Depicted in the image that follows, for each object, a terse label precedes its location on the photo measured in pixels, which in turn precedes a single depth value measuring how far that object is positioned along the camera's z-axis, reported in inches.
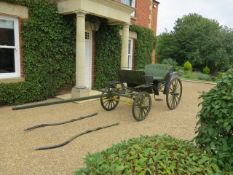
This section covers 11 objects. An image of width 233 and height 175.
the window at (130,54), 491.8
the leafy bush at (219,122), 92.2
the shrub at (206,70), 1035.6
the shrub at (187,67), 983.6
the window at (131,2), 490.8
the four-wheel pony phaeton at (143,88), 236.5
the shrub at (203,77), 782.5
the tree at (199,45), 1046.4
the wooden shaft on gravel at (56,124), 203.2
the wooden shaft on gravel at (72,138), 163.2
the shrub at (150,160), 81.4
